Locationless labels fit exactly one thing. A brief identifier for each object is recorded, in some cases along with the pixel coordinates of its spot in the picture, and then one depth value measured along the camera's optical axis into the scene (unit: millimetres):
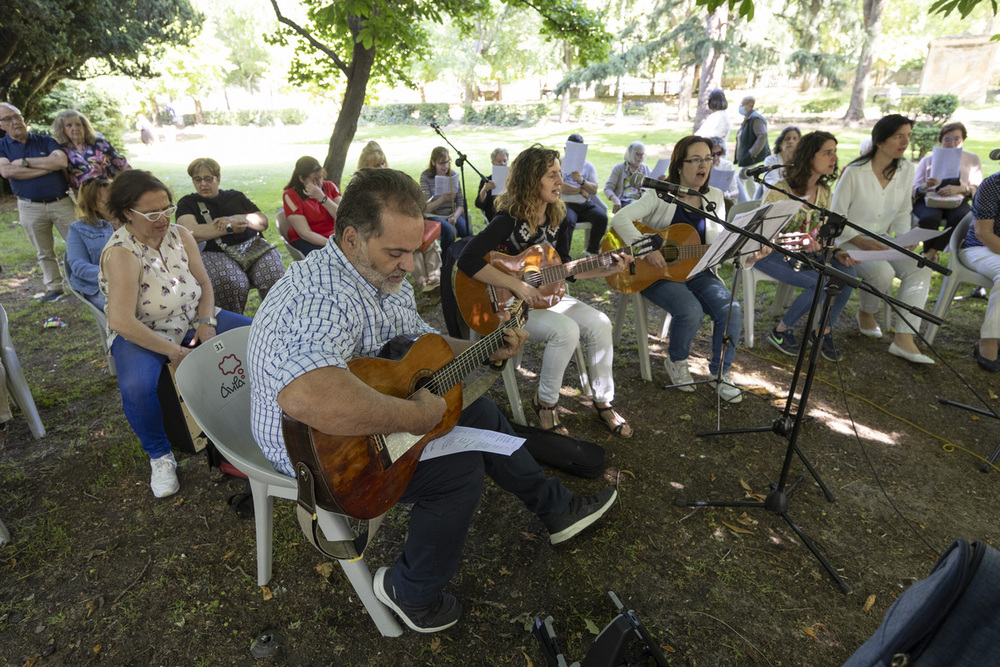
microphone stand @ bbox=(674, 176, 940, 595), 2148
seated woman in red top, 4656
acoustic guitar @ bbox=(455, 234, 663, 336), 3229
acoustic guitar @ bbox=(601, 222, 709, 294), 3689
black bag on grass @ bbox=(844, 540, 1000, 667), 938
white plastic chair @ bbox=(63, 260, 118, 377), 3551
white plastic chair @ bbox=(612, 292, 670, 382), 3855
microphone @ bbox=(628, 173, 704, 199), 2270
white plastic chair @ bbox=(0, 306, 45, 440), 3156
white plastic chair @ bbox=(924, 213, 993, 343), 4176
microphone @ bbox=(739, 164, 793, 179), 2815
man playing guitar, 1572
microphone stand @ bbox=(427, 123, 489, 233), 5287
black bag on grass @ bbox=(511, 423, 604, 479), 2920
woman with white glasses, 2580
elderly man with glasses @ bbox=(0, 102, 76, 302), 5305
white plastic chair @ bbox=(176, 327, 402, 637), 1946
